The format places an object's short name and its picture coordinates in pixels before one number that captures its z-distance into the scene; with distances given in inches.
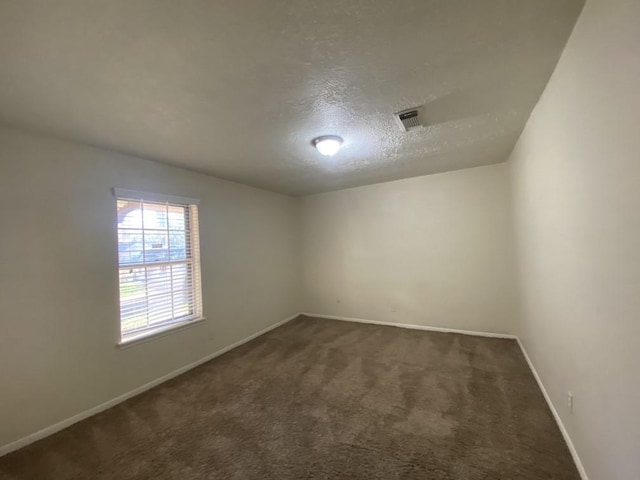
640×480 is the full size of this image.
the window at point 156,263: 108.6
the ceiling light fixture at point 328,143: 98.0
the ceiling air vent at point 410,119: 82.6
